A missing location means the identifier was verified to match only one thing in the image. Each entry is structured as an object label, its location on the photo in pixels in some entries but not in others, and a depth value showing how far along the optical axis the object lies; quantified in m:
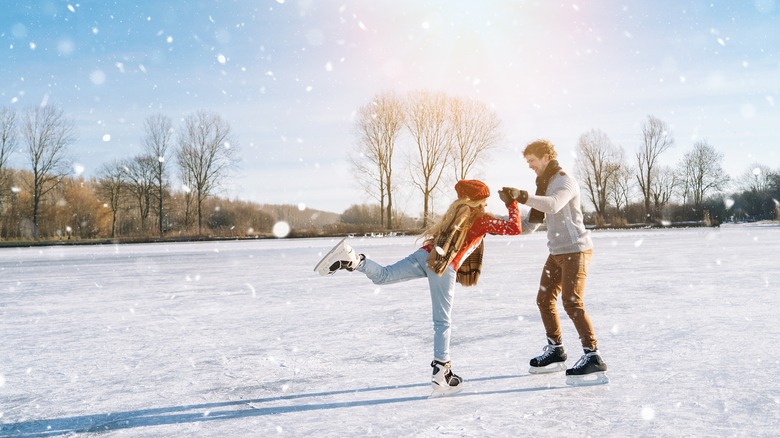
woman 3.69
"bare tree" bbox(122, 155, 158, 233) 48.59
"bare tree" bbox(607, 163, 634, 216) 56.56
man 3.91
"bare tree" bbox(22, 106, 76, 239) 42.03
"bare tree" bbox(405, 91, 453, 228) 41.09
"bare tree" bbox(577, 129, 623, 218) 55.12
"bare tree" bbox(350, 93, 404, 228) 41.66
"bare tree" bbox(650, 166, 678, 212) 56.94
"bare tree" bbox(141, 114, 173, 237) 46.12
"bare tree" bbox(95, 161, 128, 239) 51.47
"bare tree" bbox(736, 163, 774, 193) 85.99
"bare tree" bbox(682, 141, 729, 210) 66.19
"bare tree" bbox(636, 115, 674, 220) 56.06
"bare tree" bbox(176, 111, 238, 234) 44.94
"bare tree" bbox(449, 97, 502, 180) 41.19
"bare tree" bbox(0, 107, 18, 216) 41.09
